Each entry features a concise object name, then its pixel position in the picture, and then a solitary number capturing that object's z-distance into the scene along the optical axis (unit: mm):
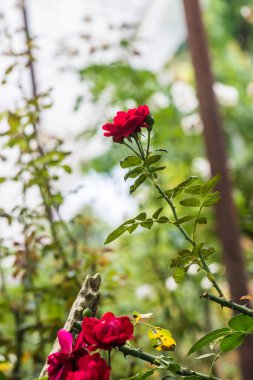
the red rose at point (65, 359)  1225
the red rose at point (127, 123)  1263
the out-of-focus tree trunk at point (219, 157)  2396
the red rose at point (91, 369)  1174
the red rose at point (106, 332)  1196
